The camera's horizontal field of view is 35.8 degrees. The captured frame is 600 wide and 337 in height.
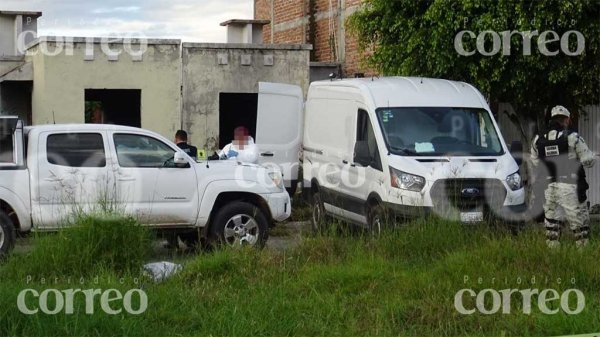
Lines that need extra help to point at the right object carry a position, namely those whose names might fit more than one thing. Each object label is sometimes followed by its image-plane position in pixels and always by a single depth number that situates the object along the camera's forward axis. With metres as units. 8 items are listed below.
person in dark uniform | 15.52
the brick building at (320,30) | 24.08
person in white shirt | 15.80
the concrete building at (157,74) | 20.52
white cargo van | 12.26
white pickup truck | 12.06
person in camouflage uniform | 11.94
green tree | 15.67
